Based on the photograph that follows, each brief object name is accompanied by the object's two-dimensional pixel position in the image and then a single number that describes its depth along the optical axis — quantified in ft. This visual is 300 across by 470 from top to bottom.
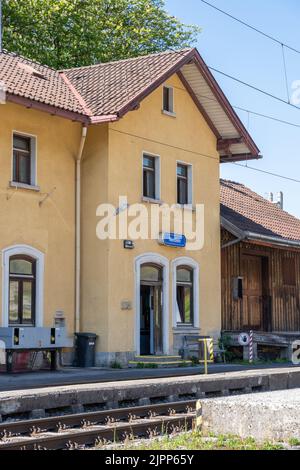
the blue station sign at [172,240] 83.92
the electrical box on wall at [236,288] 96.27
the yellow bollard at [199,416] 37.06
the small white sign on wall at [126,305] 78.99
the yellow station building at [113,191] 72.84
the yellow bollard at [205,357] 71.12
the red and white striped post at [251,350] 89.30
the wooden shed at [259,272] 95.09
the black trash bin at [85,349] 75.97
